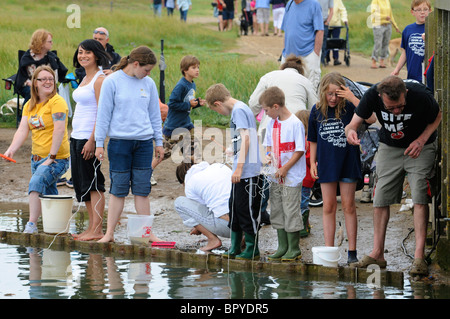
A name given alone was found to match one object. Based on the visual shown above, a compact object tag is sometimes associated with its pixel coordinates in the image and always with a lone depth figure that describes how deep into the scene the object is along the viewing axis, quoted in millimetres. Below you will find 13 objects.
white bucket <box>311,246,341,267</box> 12564
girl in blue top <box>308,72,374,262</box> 12935
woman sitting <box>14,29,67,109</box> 20377
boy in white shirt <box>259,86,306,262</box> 13153
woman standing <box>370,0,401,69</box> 32685
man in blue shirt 19390
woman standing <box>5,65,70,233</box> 15202
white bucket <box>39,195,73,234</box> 15190
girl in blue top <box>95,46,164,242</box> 13922
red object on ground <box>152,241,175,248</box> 14383
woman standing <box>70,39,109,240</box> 14575
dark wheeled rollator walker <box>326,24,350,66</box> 33018
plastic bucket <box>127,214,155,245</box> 14421
